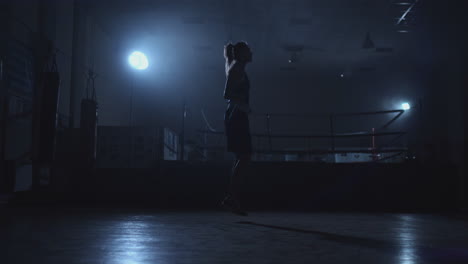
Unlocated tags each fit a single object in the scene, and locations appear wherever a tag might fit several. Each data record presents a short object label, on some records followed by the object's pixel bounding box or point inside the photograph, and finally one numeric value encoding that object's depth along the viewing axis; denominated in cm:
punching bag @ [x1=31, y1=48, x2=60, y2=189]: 436
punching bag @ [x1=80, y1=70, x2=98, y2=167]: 541
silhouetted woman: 319
